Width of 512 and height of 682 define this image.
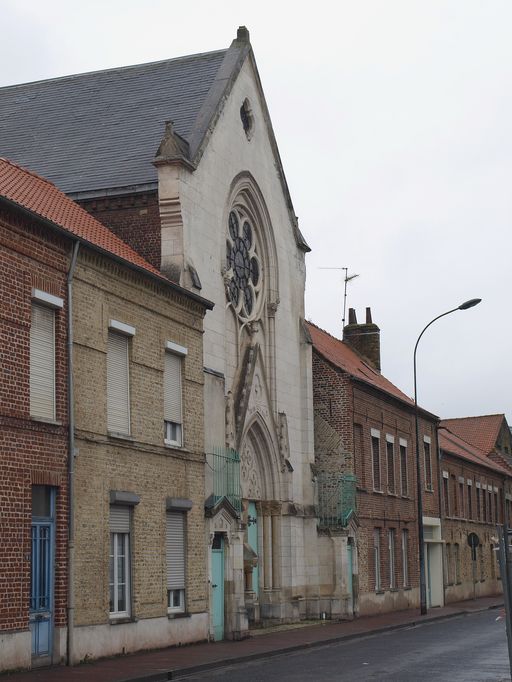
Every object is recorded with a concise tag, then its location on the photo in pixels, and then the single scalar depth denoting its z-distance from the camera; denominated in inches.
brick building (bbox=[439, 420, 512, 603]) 2023.9
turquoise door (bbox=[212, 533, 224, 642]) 1019.3
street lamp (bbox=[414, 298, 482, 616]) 1446.9
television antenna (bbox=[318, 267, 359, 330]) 1957.8
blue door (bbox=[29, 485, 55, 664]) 737.6
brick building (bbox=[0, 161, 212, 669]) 735.7
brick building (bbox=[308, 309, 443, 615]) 1451.8
